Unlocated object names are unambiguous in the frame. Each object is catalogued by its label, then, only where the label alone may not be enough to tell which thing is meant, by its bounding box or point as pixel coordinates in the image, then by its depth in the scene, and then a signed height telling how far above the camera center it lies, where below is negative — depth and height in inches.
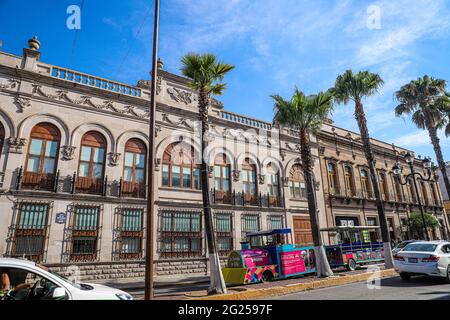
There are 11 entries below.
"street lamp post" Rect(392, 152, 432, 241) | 783.7 +202.2
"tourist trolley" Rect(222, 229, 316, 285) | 533.3 -30.1
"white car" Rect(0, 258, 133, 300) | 185.6 -21.6
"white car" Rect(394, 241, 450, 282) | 415.5 -30.6
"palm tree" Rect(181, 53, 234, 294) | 483.5 +303.8
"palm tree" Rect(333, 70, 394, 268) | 803.2 +414.0
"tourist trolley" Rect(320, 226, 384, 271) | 674.8 -20.1
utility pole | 335.3 +78.5
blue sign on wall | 618.8 +73.1
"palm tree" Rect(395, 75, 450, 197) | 995.3 +465.3
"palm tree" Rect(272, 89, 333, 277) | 623.2 +287.8
